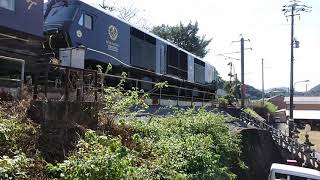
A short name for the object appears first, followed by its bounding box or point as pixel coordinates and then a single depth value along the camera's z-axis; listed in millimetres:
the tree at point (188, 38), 38393
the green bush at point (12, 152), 3185
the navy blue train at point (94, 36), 7193
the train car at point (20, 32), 6505
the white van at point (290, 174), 10407
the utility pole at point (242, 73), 27806
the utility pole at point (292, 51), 24424
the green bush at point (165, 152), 3464
